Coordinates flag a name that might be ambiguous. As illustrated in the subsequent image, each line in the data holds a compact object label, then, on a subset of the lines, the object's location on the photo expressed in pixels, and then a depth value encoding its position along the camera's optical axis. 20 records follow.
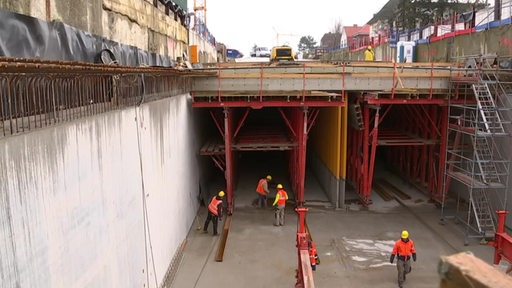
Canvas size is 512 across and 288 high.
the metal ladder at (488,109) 13.73
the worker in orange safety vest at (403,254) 10.78
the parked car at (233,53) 75.55
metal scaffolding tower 13.90
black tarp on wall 6.86
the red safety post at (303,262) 8.23
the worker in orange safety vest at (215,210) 14.12
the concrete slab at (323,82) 16.64
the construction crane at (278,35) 119.56
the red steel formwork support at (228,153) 16.45
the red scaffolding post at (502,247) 8.50
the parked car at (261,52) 66.45
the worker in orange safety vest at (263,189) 17.06
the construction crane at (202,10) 51.43
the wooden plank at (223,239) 12.83
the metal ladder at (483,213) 13.92
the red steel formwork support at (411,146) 17.64
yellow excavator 31.17
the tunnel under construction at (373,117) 14.85
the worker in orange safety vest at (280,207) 15.16
